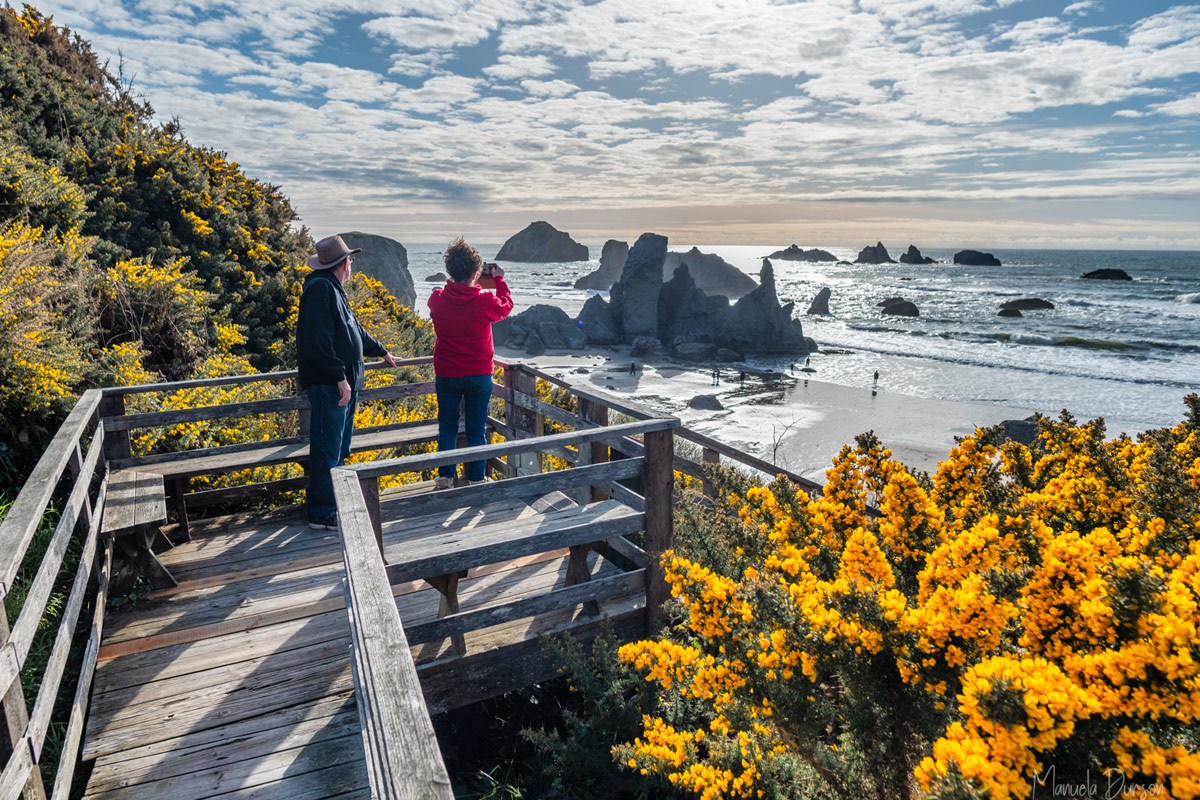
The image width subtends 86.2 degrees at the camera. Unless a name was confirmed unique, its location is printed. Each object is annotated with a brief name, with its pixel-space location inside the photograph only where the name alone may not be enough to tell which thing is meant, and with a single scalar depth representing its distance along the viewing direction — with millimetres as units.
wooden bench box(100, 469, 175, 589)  4023
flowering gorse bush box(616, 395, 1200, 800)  1586
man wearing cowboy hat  4711
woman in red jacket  5102
